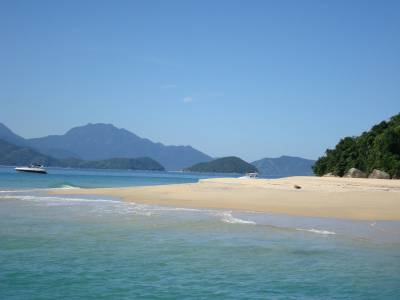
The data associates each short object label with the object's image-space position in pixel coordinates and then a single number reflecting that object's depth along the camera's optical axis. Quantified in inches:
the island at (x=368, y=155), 2962.6
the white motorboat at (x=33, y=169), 5073.8
